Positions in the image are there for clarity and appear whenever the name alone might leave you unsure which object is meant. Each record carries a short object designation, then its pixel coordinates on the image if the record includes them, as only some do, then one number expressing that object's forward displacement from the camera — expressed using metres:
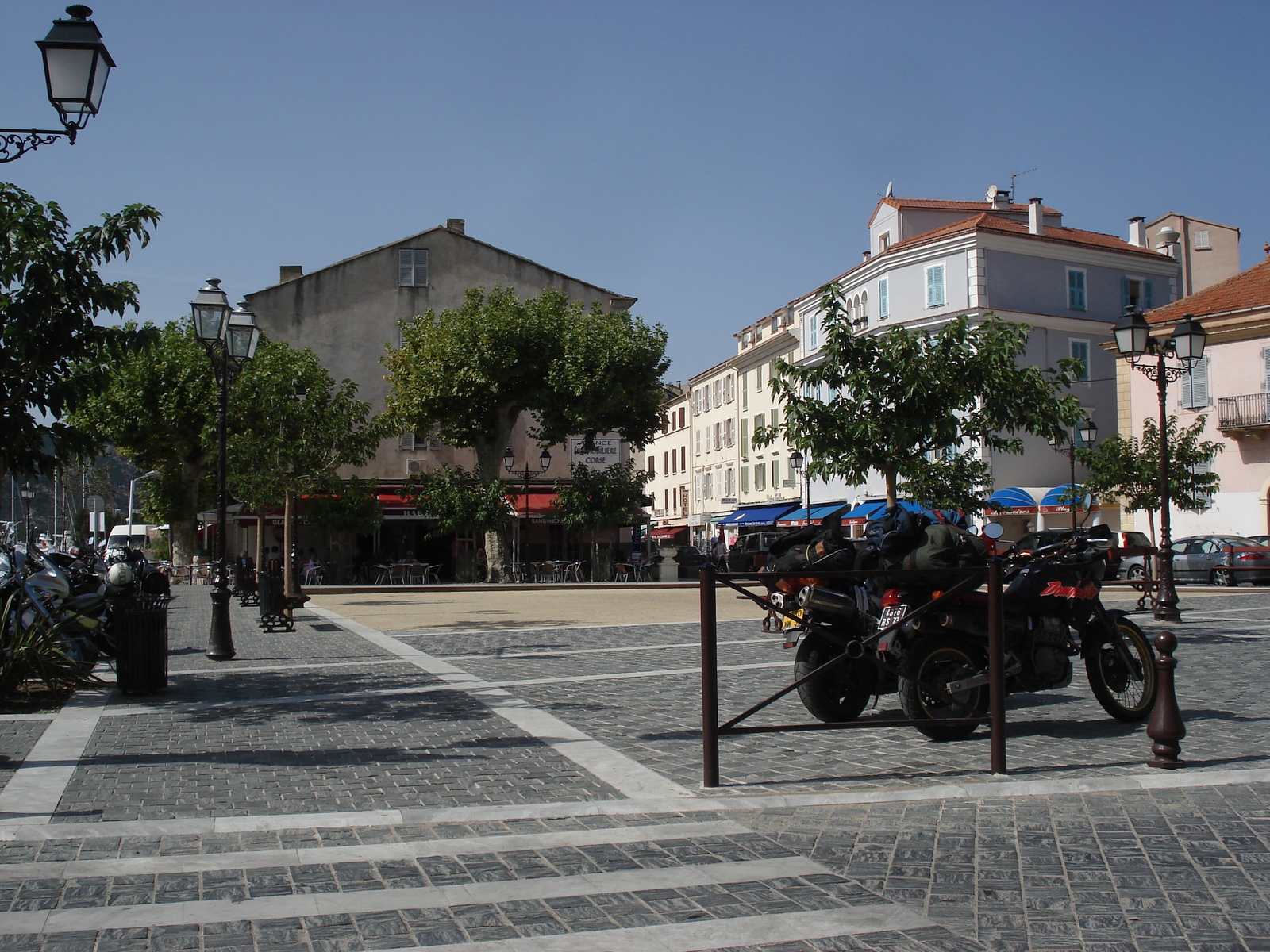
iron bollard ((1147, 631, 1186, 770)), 6.54
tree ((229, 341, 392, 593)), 28.86
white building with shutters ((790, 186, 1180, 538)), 41.50
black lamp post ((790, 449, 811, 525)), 23.72
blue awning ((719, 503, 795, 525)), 51.98
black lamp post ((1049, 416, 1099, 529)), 29.72
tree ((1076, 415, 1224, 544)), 28.62
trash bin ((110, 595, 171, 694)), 10.13
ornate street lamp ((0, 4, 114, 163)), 7.91
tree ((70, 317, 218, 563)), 39.25
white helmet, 13.06
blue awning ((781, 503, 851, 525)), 47.38
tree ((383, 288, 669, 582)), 36.47
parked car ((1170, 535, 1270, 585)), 29.78
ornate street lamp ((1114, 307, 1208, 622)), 16.11
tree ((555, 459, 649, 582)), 39.16
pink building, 34.34
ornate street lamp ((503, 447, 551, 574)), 36.59
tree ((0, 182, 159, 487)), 8.57
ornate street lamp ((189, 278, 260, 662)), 13.31
